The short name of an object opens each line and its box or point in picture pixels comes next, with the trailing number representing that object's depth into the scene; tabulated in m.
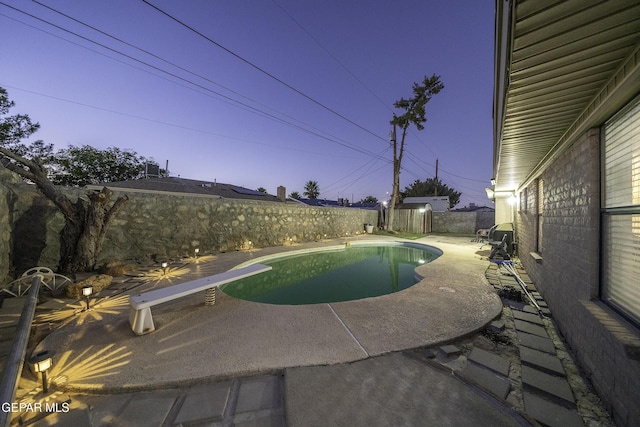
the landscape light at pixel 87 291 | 2.95
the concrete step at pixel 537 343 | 2.35
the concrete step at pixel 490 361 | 1.98
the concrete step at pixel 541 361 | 2.01
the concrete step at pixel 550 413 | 1.48
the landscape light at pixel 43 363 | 1.64
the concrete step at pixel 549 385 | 1.69
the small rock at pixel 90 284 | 3.59
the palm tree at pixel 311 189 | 38.88
